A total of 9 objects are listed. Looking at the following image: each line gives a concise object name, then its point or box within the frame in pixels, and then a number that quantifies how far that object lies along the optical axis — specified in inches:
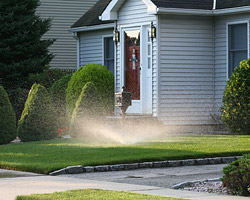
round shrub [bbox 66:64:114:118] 924.6
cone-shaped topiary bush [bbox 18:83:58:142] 740.6
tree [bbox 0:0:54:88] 1044.5
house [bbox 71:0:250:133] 839.7
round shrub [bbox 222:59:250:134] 770.2
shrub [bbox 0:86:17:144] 730.8
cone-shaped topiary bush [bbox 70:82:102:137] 765.3
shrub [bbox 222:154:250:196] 359.9
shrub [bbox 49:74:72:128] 998.4
